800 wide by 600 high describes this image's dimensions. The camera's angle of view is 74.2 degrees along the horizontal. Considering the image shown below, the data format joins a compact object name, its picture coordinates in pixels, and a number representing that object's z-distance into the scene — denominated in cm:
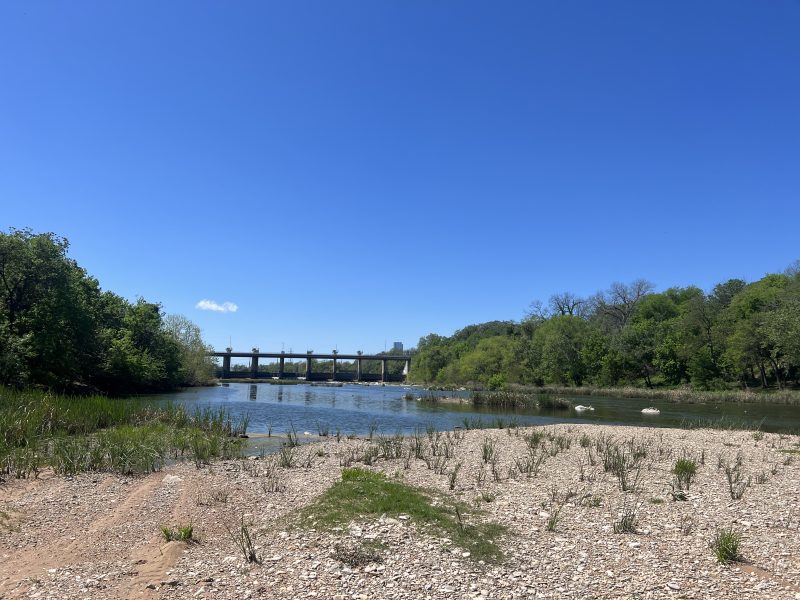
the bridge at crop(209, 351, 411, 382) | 17200
